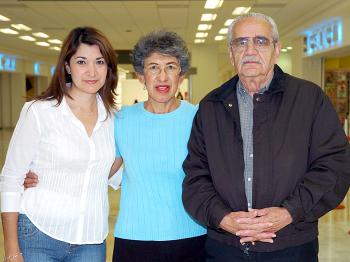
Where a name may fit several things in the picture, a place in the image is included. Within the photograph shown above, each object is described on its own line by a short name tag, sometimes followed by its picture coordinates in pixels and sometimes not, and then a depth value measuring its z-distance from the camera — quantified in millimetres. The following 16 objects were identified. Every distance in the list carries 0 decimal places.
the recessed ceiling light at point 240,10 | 10383
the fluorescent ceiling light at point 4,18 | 11189
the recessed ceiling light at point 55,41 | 16597
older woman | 2133
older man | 1819
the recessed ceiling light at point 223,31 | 14184
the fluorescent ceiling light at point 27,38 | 15245
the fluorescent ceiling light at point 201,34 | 15281
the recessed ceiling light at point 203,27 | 13352
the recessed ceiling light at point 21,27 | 12656
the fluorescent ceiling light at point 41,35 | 14602
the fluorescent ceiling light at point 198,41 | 17364
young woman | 1958
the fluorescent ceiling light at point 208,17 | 11547
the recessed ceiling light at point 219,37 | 16109
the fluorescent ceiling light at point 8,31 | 13411
